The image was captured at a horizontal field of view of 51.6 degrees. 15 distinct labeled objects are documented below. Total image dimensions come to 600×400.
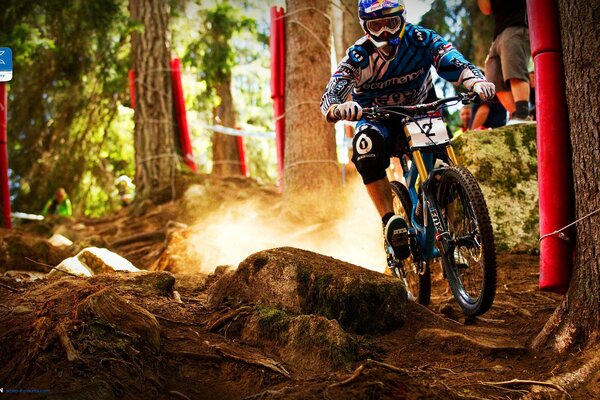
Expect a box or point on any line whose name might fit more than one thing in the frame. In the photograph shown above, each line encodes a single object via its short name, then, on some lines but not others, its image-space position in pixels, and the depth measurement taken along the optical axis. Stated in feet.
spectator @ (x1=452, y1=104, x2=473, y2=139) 30.17
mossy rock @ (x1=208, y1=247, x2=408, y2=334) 11.25
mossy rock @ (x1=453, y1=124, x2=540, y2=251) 17.42
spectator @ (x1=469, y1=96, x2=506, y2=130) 24.97
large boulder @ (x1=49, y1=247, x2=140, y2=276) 15.78
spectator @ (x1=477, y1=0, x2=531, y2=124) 20.76
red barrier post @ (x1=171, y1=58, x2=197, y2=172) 34.42
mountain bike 11.68
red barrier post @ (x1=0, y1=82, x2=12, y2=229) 25.23
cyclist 13.52
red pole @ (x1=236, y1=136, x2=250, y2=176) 51.59
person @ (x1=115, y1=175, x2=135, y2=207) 43.73
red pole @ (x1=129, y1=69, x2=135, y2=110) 35.89
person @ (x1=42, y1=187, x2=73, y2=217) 38.42
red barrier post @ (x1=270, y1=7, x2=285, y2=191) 27.02
